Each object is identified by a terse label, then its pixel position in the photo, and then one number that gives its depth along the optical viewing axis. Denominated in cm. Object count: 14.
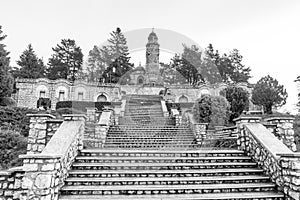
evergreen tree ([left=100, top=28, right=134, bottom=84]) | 3319
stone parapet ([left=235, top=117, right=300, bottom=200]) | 380
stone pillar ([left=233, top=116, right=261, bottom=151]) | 539
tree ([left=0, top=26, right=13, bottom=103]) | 1429
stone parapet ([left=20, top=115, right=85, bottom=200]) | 344
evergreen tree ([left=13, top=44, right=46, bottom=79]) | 3059
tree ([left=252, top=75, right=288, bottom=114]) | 1725
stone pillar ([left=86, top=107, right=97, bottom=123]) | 943
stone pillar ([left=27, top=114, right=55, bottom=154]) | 539
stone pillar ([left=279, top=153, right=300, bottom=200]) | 373
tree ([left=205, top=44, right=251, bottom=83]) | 3625
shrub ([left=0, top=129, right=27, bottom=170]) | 641
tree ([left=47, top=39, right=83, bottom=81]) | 3472
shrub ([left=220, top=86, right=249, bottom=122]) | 1064
